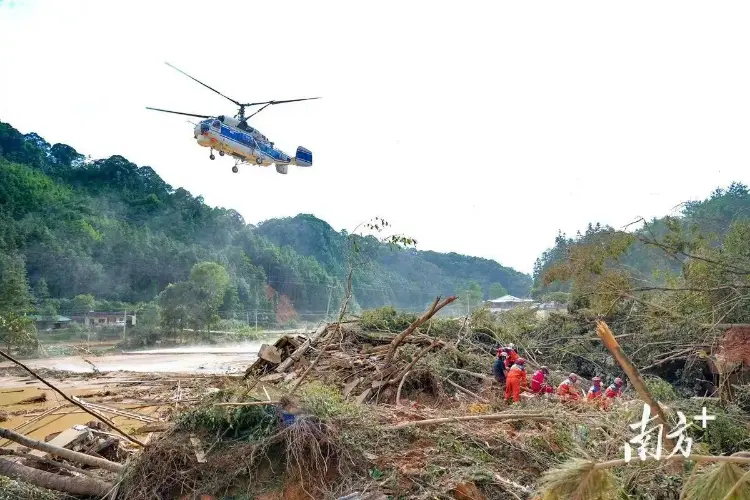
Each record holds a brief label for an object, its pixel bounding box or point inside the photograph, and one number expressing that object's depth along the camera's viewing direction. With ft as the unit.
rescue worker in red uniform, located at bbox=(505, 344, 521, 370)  33.47
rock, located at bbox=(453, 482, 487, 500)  16.78
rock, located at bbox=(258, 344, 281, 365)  37.70
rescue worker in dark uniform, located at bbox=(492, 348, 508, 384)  32.68
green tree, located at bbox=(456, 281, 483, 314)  111.86
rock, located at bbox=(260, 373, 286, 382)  33.19
